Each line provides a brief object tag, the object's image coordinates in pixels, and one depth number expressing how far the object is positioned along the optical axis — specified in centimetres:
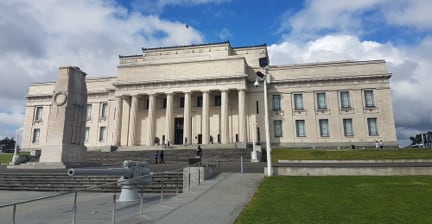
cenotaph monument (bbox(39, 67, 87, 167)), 2395
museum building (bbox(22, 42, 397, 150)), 4462
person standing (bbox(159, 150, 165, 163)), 3017
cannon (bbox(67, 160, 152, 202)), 1177
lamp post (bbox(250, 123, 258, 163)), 3003
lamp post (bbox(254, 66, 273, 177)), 1609
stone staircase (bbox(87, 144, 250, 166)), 3216
